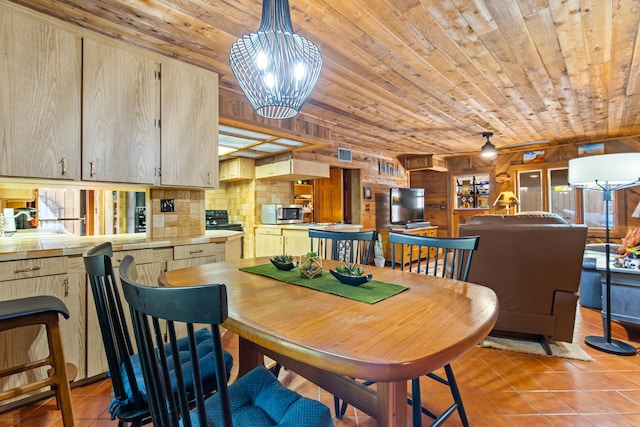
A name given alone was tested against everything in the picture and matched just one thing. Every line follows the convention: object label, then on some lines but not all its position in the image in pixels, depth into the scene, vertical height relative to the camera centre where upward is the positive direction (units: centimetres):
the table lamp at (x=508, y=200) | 593 +22
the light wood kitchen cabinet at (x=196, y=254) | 244 -35
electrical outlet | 284 +9
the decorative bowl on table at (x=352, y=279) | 133 -30
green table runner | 119 -33
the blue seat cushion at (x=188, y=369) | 106 -62
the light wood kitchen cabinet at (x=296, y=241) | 427 -41
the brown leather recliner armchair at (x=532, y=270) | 229 -47
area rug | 236 -113
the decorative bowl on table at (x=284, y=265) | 169 -29
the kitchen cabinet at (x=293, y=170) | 450 +67
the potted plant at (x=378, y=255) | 560 -81
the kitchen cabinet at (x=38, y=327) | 175 -63
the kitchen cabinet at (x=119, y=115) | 214 +76
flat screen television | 627 +16
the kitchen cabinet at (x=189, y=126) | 254 +79
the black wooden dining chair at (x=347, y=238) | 201 -18
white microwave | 486 -1
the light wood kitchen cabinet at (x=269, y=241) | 464 -44
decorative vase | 152 -27
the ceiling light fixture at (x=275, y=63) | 135 +71
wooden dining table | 71 -33
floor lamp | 233 +27
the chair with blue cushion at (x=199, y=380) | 57 -37
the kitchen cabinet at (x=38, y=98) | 184 +76
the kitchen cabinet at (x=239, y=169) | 498 +75
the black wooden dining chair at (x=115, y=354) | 99 -47
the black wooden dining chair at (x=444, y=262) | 134 -29
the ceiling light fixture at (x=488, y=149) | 512 +107
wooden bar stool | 128 -56
